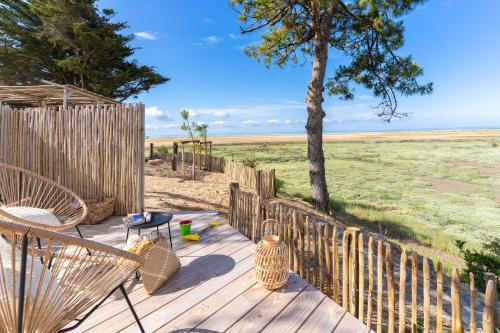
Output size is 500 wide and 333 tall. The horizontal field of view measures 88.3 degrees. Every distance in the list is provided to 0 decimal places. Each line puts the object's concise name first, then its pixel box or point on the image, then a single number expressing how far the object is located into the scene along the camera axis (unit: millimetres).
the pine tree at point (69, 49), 13070
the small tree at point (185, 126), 14695
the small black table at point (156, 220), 3218
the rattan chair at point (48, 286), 1373
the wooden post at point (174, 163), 14127
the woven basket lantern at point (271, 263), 2684
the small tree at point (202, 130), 15547
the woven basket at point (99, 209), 4980
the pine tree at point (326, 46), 7461
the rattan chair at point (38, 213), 2764
